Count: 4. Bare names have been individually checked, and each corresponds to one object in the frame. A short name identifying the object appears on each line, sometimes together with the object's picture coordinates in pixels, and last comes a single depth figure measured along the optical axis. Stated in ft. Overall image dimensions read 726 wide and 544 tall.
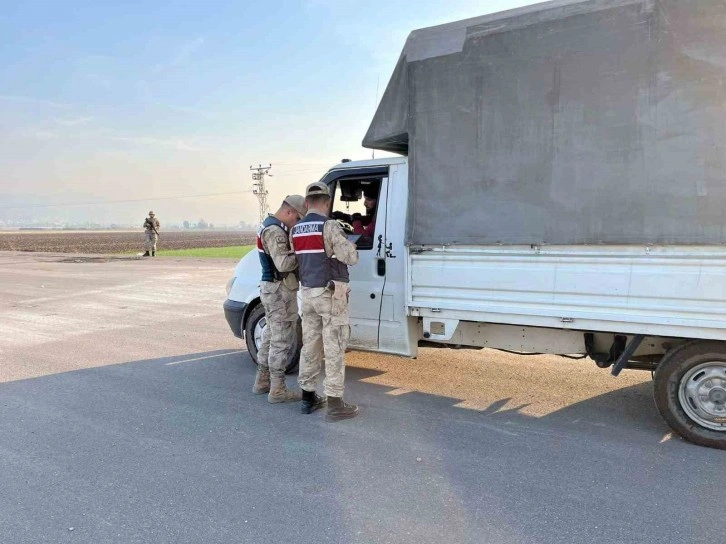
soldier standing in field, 74.39
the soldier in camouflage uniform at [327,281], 14.32
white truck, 11.66
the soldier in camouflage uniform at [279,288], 15.72
